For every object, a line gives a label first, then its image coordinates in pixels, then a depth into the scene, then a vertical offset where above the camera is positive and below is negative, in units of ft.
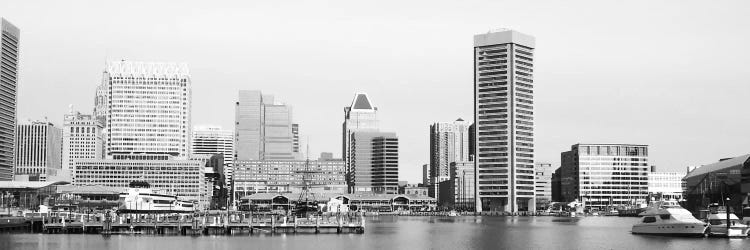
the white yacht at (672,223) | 444.96 -22.52
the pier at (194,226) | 496.23 -27.55
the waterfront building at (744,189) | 633.61 -9.20
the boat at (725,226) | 431.43 -22.97
